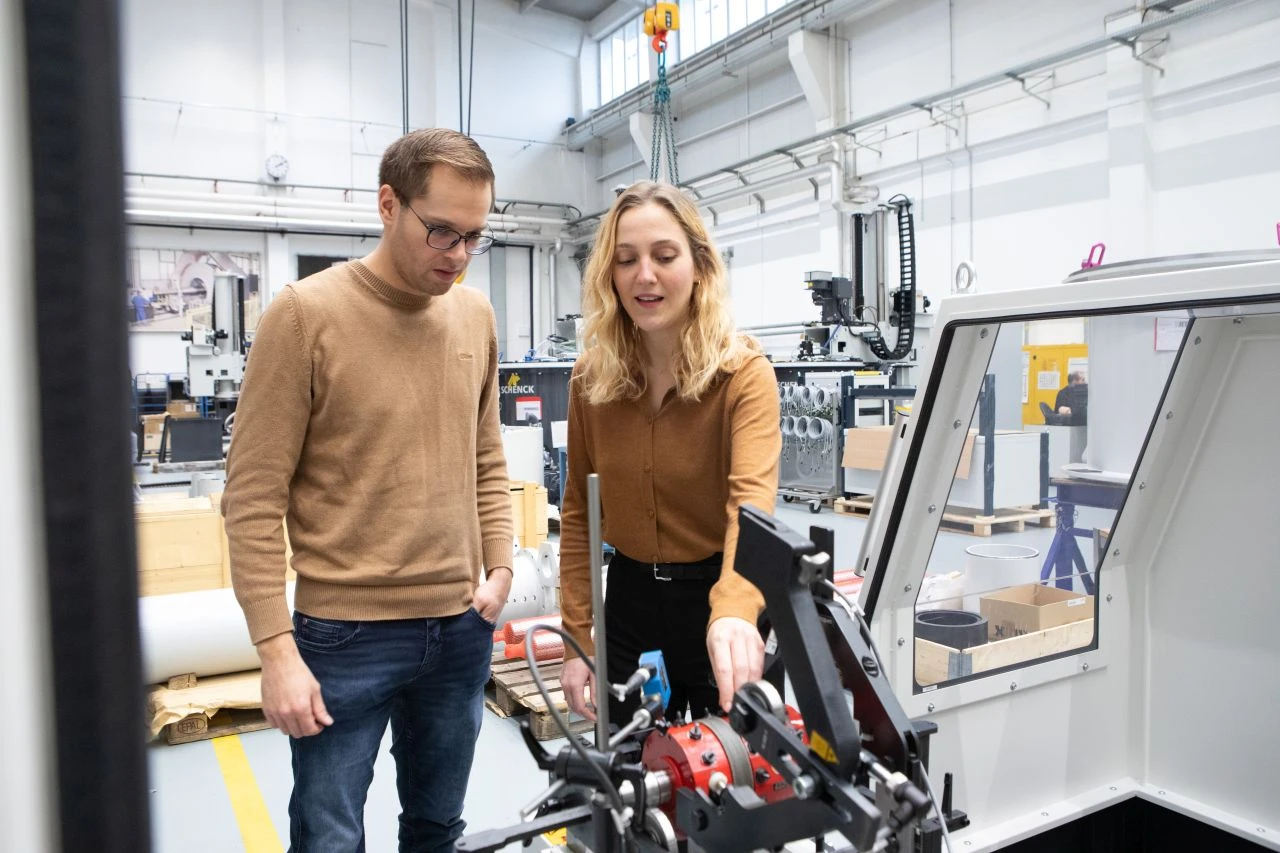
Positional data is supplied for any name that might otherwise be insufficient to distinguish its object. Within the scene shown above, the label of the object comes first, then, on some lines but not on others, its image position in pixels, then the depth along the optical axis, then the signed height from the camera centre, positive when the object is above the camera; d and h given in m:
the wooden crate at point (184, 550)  3.96 -0.70
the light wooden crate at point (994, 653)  1.84 -0.59
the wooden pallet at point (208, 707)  3.46 -1.23
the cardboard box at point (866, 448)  7.02 -0.48
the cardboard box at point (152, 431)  9.81 -0.42
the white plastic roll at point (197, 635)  3.57 -0.98
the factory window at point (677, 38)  10.92 +4.75
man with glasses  1.39 -0.17
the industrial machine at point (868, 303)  7.43 +0.72
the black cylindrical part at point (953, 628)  1.84 -0.51
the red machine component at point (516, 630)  3.81 -1.06
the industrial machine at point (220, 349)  8.23 +0.41
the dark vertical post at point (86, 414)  0.36 -0.01
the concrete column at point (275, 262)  12.34 +1.82
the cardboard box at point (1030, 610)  2.00 -0.52
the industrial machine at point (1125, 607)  1.64 -0.51
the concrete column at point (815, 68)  9.72 +3.52
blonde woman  1.47 -0.07
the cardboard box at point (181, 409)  10.02 -0.18
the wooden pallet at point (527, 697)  3.54 -1.25
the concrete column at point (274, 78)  11.89 +4.26
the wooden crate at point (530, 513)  5.18 -0.72
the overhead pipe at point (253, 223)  11.29 +2.26
